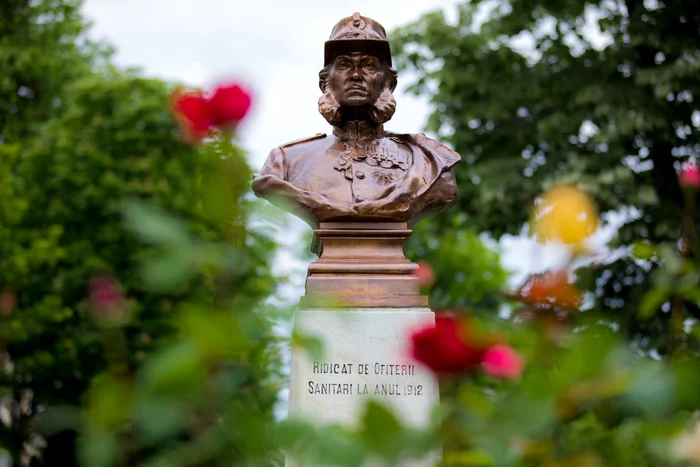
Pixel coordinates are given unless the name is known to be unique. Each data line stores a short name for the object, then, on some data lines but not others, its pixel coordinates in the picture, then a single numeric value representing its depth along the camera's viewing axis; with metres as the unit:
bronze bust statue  5.84
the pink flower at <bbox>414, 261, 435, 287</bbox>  5.24
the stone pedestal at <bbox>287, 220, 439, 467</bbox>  5.45
